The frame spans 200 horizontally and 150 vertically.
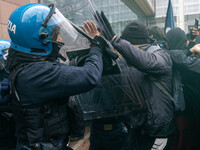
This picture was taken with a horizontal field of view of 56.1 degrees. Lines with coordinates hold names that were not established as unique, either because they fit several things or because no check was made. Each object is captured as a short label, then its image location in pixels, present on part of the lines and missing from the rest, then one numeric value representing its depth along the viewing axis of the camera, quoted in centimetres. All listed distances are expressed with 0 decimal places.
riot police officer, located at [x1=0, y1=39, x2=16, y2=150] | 163
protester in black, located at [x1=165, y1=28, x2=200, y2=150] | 206
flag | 494
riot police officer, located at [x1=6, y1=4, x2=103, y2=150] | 122
